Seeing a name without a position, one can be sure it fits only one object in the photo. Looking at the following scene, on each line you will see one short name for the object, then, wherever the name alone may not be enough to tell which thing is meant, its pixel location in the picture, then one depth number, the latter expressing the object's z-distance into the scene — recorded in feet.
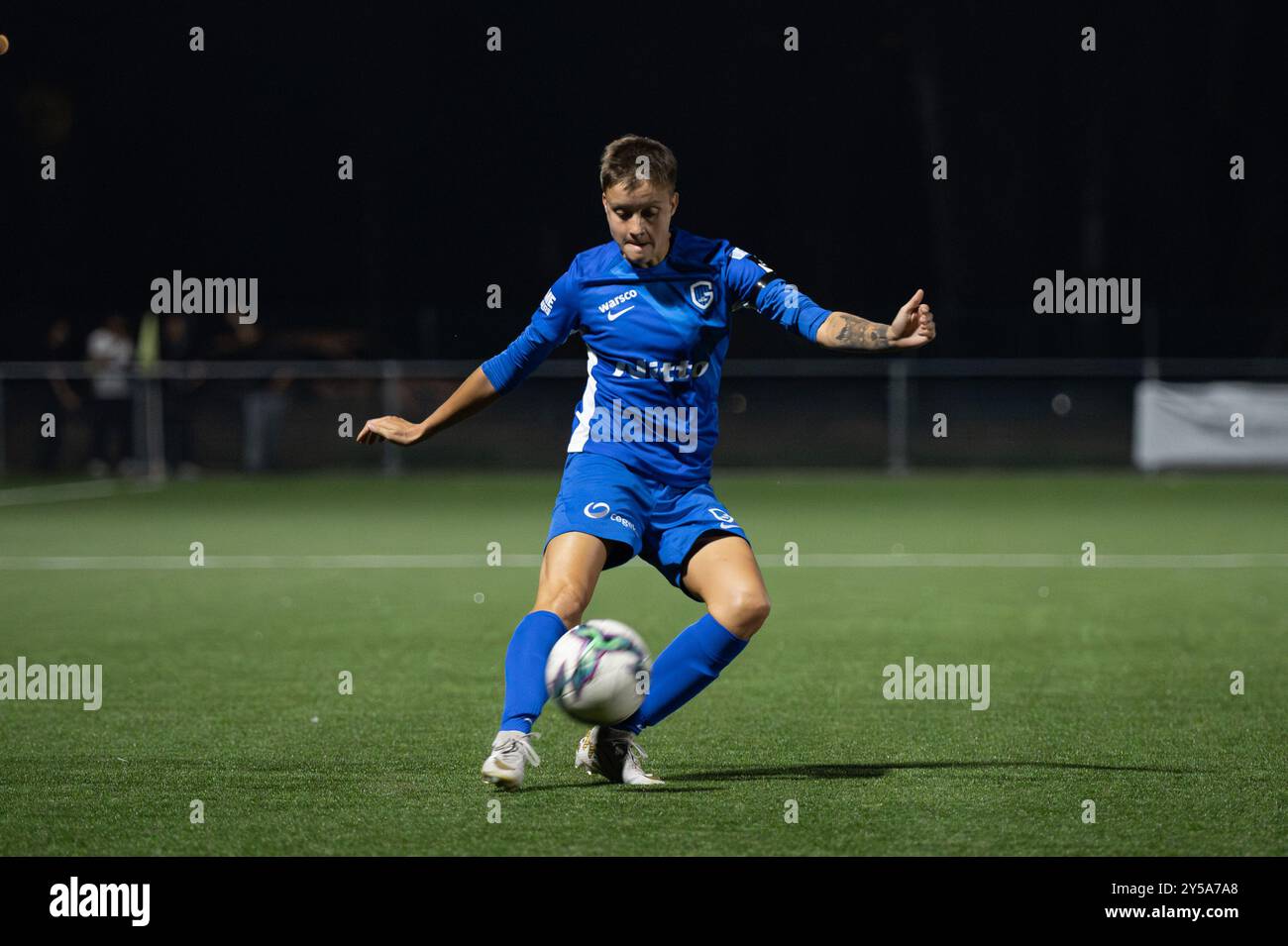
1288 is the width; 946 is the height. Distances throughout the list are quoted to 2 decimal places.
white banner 75.15
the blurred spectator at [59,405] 81.20
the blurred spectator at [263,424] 80.28
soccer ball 18.98
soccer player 19.57
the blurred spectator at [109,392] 78.07
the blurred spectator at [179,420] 79.20
